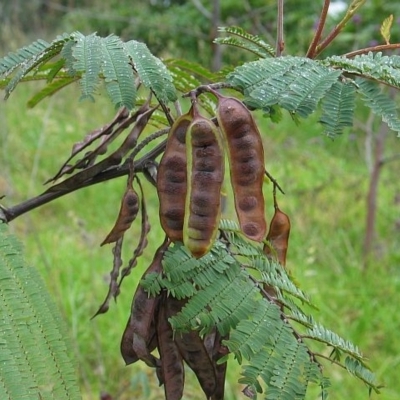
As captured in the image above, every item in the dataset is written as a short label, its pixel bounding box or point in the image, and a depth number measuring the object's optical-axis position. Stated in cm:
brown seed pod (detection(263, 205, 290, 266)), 66
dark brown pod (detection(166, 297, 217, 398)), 62
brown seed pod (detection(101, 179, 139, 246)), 62
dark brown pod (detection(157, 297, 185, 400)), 62
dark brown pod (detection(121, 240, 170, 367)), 62
